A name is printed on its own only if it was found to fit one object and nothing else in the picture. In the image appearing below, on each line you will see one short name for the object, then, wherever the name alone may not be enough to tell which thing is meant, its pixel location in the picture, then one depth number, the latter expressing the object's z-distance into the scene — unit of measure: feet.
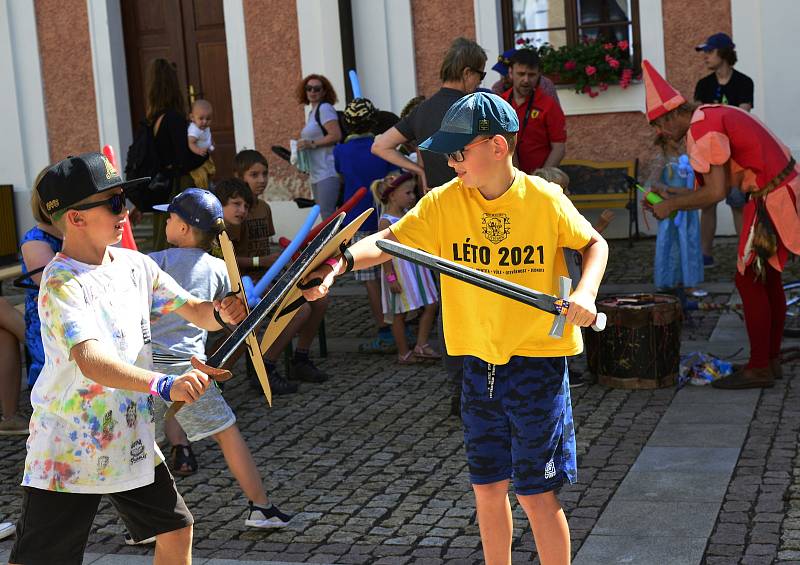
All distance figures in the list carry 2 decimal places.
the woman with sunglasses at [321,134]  52.00
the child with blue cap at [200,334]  23.81
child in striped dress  37.04
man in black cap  51.34
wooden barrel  33.61
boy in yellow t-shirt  17.97
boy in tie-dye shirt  16.63
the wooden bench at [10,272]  41.09
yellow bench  58.97
